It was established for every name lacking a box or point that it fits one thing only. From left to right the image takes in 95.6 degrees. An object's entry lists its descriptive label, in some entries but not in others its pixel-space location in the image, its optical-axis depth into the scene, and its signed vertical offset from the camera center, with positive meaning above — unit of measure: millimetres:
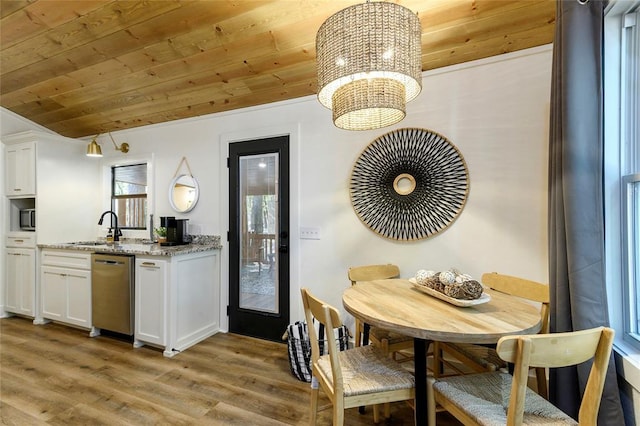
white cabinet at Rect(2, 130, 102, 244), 3424 +361
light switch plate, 2738 -206
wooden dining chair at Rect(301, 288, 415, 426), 1275 -791
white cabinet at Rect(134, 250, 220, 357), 2619 -841
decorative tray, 1424 -449
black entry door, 2863 -259
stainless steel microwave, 3516 -83
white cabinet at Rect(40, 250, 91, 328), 3061 -813
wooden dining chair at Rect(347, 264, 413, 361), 1863 -808
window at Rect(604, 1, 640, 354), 1271 +195
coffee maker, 3109 -201
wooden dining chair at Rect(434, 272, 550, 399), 1590 -828
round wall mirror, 3299 +226
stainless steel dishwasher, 2783 -789
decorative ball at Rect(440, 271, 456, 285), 1603 -371
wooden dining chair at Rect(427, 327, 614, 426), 943 -566
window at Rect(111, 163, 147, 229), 3721 +234
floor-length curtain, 1247 +110
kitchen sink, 3521 -382
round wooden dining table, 1173 -486
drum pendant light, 1317 +722
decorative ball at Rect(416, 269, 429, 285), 1764 -405
